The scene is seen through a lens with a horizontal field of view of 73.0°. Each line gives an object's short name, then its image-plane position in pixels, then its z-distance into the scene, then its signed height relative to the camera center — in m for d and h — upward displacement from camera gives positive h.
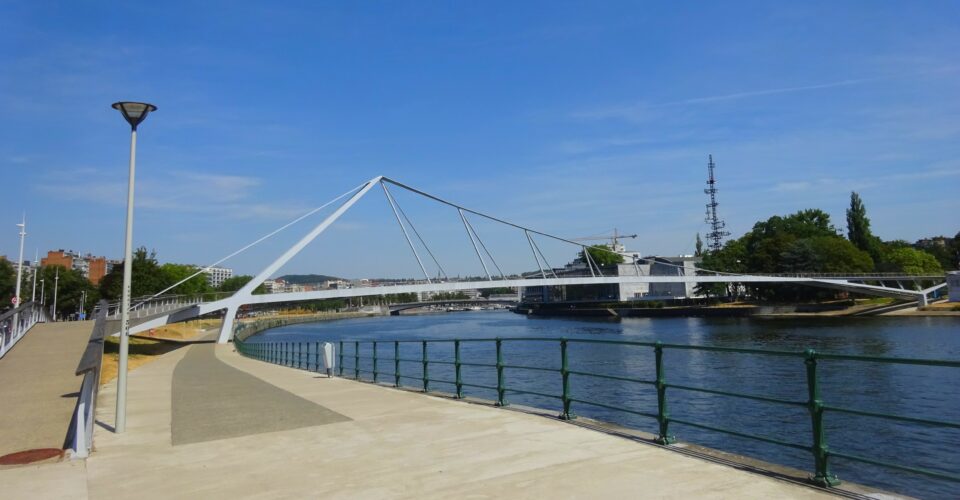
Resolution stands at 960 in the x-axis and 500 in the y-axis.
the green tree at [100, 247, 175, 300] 53.56 +2.62
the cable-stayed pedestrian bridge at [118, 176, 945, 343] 47.81 +2.02
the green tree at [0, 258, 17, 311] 64.69 +2.72
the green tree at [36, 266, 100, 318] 83.28 +2.72
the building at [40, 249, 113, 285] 146.88 +11.86
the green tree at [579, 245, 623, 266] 156.50 +10.68
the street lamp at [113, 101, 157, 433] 8.94 +0.81
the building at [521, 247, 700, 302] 122.25 +2.51
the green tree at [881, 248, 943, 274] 91.56 +4.93
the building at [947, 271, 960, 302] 70.88 +1.19
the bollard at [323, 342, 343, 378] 15.49 -1.21
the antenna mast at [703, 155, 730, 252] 134.88 +15.14
